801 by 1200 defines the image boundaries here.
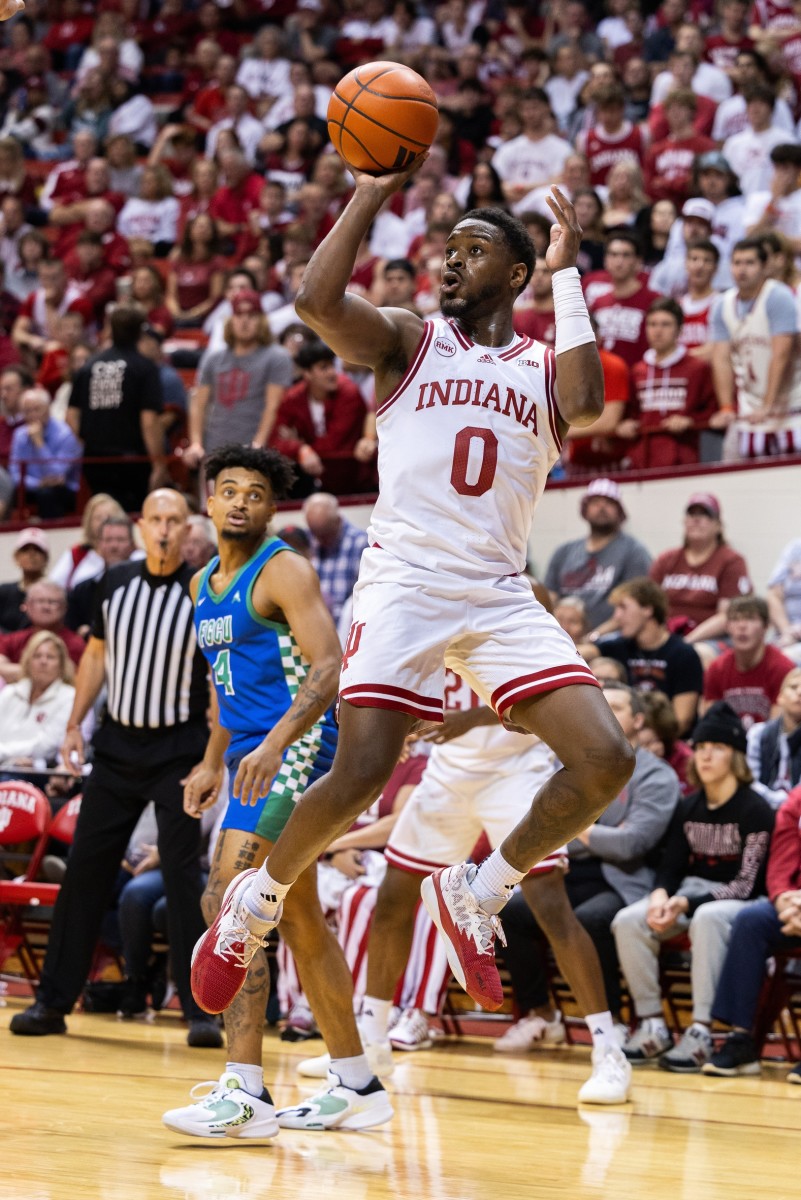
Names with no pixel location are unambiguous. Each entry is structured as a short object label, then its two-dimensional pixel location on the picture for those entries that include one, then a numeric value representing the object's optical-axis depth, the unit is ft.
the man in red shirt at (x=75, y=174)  59.52
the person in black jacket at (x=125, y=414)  42.52
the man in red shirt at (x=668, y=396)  36.32
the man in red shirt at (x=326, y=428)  40.45
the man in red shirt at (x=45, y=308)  52.16
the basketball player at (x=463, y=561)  15.33
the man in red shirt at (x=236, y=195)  54.03
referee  24.61
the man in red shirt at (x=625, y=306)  38.65
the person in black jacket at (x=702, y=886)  24.13
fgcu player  17.46
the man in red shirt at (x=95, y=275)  53.06
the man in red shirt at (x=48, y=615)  35.40
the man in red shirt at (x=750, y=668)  30.17
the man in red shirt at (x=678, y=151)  45.37
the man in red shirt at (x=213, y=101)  61.16
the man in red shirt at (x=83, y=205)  57.72
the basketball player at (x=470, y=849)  21.50
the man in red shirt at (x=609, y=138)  47.01
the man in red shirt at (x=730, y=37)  49.06
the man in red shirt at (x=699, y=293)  38.11
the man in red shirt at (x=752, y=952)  23.34
